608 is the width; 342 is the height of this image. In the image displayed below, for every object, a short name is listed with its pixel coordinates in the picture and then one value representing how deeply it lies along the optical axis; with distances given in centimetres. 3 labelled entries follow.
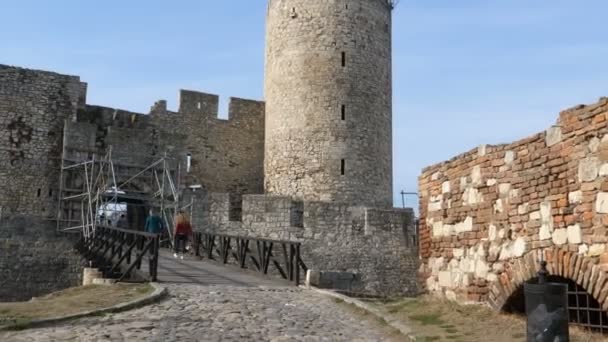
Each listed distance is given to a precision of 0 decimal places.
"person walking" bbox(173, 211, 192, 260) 1536
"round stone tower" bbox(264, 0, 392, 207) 2039
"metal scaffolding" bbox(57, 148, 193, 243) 1909
